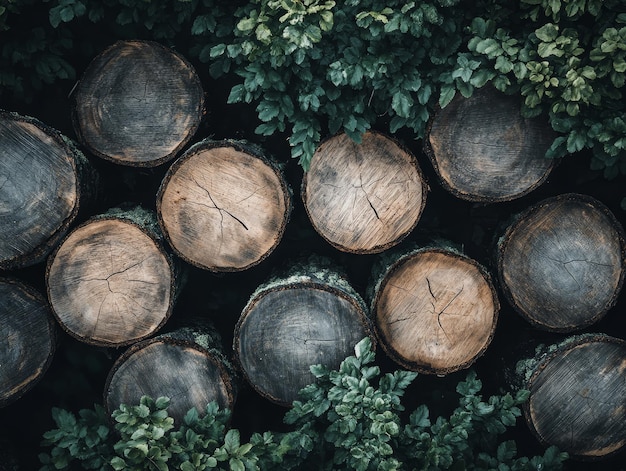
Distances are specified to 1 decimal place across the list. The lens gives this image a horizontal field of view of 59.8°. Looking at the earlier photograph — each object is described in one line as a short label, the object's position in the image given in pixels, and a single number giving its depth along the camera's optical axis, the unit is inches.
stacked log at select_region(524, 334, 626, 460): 102.5
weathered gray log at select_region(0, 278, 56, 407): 103.4
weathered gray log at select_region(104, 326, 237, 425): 102.3
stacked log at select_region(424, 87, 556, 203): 97.7
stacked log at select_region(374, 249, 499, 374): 100.7
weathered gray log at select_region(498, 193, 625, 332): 100.0
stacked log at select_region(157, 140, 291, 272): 97.8
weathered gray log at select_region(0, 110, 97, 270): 97.9
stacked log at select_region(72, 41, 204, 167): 101.4
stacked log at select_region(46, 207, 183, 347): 100.0
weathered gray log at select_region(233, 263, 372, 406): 98.5
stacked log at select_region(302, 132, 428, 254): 98.3
